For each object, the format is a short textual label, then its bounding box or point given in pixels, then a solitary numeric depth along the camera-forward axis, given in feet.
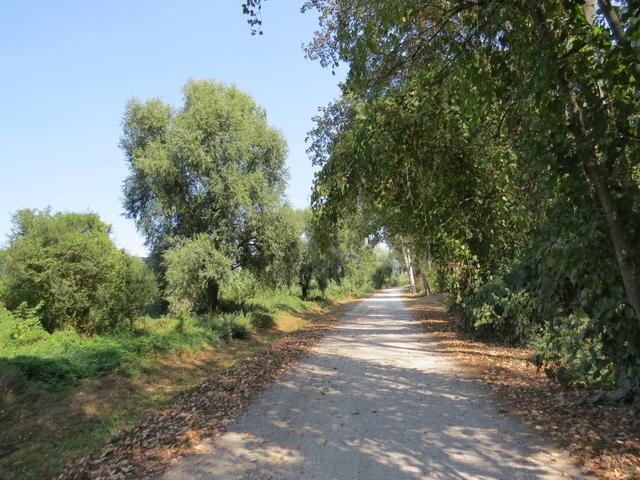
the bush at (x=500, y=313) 36.70
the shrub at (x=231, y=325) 59.72
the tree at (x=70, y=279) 50.83
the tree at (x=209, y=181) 69.51
